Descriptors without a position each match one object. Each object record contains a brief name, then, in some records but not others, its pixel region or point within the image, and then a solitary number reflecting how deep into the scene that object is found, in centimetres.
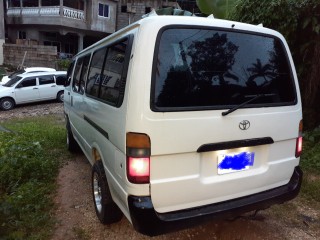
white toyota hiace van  210
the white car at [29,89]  1364
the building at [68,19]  2498
